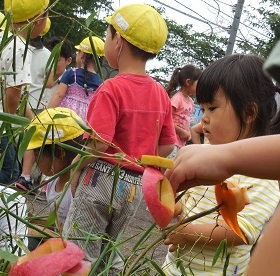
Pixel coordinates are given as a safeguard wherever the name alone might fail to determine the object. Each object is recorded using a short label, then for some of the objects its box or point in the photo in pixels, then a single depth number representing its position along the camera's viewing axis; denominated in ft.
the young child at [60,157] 4.74
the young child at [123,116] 5.31
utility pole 21.13
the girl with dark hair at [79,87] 9.44
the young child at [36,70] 8.75
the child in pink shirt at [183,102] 11.75
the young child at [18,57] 4.00
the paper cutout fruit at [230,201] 2.20
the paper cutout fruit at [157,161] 2.03
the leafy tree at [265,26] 34.89
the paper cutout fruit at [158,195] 1.99
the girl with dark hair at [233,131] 3.81
